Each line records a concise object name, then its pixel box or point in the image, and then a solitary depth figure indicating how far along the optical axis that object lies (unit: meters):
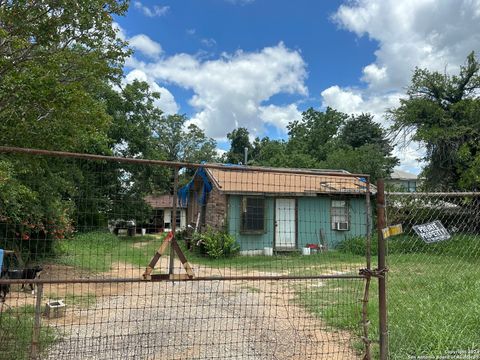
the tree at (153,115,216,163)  39.66
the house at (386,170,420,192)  32.67
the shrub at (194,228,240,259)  12.64
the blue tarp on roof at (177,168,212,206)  14.43
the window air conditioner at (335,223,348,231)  15.05
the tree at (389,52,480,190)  16.67
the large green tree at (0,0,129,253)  5.12
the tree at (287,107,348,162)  38.56
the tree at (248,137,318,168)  32.38
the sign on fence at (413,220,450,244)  3.99
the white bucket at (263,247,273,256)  11.79
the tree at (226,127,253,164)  44.12
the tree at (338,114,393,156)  38.88
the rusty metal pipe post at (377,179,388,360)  3.63
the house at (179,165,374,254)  13.48
